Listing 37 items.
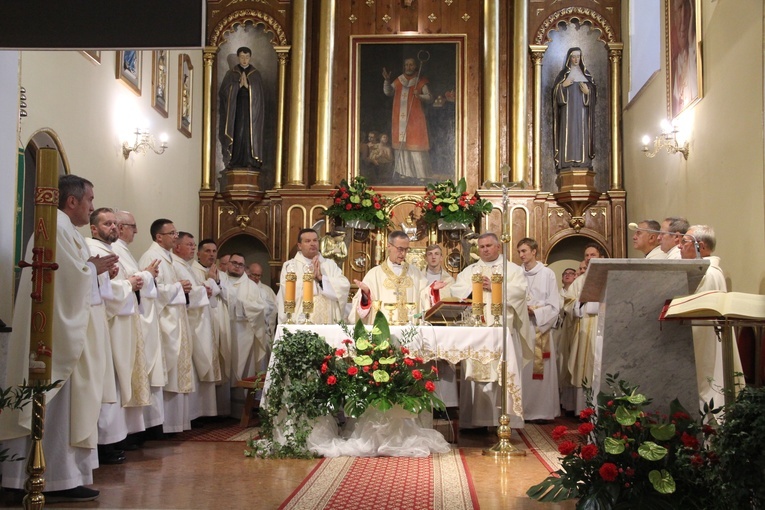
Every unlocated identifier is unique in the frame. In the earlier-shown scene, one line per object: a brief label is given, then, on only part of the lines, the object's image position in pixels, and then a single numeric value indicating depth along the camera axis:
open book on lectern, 4.16
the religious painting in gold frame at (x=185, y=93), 12.24
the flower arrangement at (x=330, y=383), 6.97
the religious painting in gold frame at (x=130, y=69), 9.74
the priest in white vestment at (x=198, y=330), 8.80
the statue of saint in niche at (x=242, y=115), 13.09
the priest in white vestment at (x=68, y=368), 5.24
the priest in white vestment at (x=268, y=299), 10.81
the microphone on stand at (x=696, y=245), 6.21
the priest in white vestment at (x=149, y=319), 7.33
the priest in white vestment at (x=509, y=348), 7.73
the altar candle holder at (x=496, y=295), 7.57
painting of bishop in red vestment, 12.88
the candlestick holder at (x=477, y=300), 7.56
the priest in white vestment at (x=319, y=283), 8.83
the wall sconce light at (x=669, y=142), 9.38
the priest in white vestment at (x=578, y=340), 9.87
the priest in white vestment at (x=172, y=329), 8.13
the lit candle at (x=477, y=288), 7.56
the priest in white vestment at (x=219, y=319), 9.69
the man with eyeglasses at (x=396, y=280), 8.64
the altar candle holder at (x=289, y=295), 7.52
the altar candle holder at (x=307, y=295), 7.59
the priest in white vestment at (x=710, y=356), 5.66
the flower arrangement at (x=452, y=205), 11.94
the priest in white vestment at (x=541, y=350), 9.92
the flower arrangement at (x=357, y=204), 11.94
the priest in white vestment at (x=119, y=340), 6.56
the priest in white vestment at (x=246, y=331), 10.41
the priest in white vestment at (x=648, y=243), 7.68
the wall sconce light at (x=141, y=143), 9.88
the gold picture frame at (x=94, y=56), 8.77
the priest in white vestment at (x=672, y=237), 6.98
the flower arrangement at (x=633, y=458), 4.31
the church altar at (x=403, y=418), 7.07
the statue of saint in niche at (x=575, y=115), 12.67
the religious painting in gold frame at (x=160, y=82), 10.98
